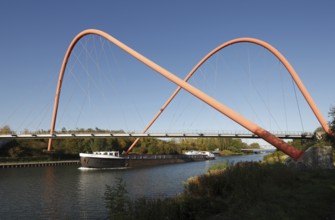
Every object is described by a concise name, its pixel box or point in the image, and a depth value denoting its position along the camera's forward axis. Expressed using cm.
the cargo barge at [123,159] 5275
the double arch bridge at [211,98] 2450
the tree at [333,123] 1483
